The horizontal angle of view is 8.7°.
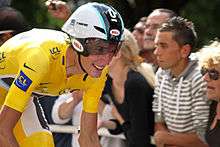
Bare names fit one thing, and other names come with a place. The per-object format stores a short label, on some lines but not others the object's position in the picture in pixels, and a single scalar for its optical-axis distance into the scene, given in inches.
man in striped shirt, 490.3
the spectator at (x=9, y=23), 492.4
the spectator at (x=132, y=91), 518.5
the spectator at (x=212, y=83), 467.2
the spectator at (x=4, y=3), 517.6
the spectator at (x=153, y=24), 567.1
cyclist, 376.2
